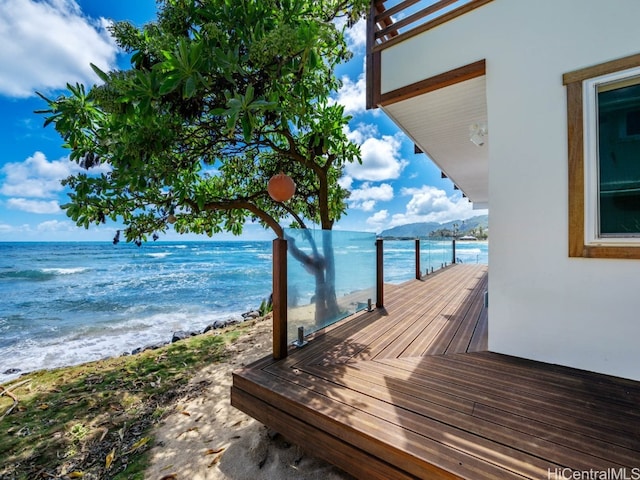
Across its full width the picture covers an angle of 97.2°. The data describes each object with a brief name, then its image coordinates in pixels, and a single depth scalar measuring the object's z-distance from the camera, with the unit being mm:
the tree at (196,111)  2242
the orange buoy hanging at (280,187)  3525
